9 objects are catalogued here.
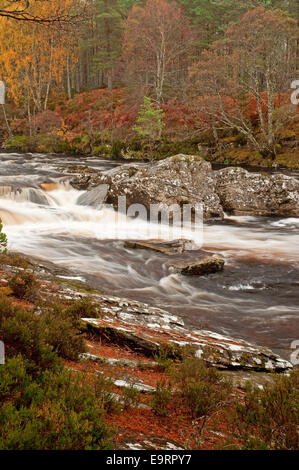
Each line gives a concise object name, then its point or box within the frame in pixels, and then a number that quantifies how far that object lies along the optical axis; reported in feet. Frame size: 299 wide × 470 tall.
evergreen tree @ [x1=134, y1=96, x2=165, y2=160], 78.64
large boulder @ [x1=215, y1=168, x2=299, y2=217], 47.62
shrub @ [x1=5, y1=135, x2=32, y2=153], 111.01
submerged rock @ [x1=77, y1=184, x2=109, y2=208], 46.14
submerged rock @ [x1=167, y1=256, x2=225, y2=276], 27.22
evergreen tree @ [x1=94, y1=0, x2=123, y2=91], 133.49
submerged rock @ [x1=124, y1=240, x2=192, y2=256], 31.32
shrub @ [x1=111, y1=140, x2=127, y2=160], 97.76
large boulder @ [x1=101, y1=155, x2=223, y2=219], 43.47
